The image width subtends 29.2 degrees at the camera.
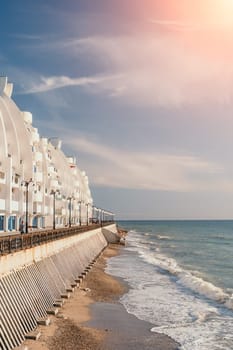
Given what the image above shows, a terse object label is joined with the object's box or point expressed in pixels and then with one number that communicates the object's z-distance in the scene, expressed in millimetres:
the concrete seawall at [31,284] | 18969
